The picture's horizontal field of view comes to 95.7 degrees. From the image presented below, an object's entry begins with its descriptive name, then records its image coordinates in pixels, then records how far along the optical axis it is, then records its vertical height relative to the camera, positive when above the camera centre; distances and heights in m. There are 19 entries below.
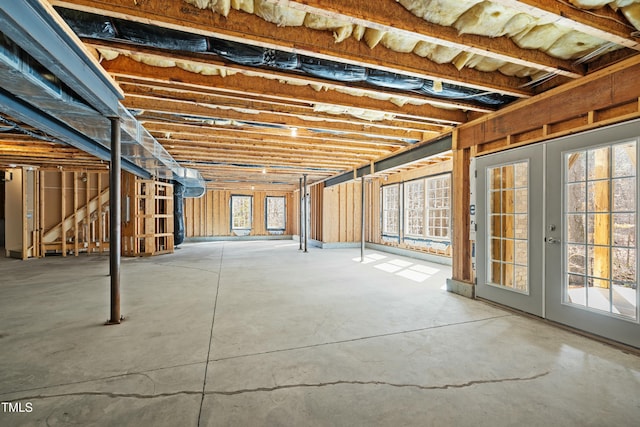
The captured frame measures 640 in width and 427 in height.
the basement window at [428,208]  6.95 +0.06
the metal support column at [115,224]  2.94 -0.12
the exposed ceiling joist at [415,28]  1.80 +1.26
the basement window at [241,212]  13.10 -0.02
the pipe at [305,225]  8.78 -0.44
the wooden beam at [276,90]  2.65 +1.29
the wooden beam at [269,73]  2.17 +1.23
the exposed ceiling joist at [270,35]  1.80 +1.27
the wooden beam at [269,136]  4.32 +1.25
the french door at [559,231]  2.56 -0.24
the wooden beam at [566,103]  2.43 +1.06
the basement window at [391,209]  8.75 +0.04
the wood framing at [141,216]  7.51 -0.10
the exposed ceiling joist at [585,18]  1.76 +1.22
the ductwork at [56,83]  1.68 +1.03
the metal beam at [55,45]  1.59 +1.08
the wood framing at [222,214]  12.52 -0.12
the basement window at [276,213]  13.63 -0.08
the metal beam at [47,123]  2.73 +1.02
